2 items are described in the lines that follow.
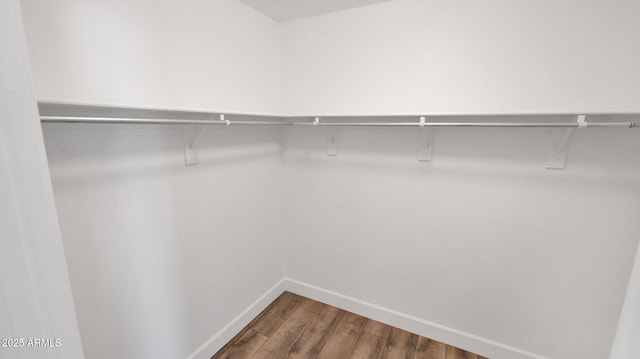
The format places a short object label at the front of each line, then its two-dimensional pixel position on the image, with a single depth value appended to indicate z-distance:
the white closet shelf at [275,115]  1.02
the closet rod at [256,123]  0.93
